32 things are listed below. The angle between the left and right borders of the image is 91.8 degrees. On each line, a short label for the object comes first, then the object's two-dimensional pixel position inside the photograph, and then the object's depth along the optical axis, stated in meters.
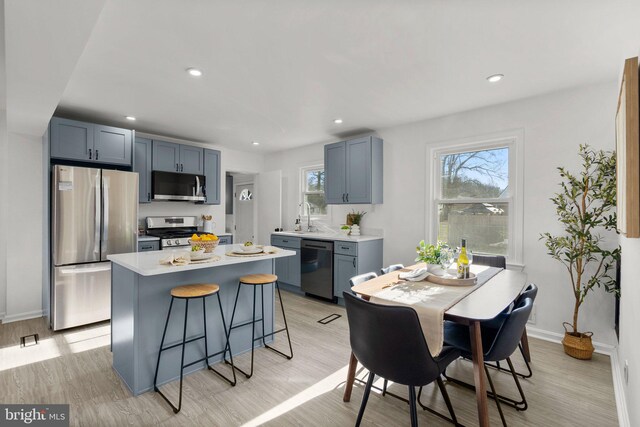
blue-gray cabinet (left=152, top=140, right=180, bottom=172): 4.52
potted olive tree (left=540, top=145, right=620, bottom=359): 2.74
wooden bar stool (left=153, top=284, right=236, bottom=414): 2.19
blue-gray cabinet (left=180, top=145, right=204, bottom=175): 4.81
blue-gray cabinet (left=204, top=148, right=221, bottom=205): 5.09
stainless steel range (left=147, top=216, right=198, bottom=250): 4.42
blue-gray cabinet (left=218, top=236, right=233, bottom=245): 5.10
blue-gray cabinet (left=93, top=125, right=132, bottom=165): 3.83
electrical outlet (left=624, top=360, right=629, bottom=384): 1.85
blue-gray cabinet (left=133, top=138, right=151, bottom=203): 4.34
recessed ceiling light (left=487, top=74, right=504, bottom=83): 2.79
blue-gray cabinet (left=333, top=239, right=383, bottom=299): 4.23
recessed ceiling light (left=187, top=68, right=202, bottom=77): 2.68
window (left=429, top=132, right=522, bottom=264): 3.47
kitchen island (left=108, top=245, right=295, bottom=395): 2.25
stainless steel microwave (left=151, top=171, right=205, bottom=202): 4.47
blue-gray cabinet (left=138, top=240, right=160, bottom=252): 4.11
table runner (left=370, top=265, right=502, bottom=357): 1.68
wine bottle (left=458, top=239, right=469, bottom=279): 2.34
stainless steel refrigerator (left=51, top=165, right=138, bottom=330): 3.37
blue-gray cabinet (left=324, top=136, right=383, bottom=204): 4.41
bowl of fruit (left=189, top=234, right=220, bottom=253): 2.59
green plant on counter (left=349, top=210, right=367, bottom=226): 4.85
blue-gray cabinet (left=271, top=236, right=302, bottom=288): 4.95
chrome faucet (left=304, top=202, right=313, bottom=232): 5.50
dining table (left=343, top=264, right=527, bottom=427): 1.69
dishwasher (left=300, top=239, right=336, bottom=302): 4.49
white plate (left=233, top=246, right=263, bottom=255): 2.75
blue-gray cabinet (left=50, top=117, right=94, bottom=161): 3.52
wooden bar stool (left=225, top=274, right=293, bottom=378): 2.60
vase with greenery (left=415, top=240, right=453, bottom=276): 2.42
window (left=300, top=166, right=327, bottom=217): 5.56
